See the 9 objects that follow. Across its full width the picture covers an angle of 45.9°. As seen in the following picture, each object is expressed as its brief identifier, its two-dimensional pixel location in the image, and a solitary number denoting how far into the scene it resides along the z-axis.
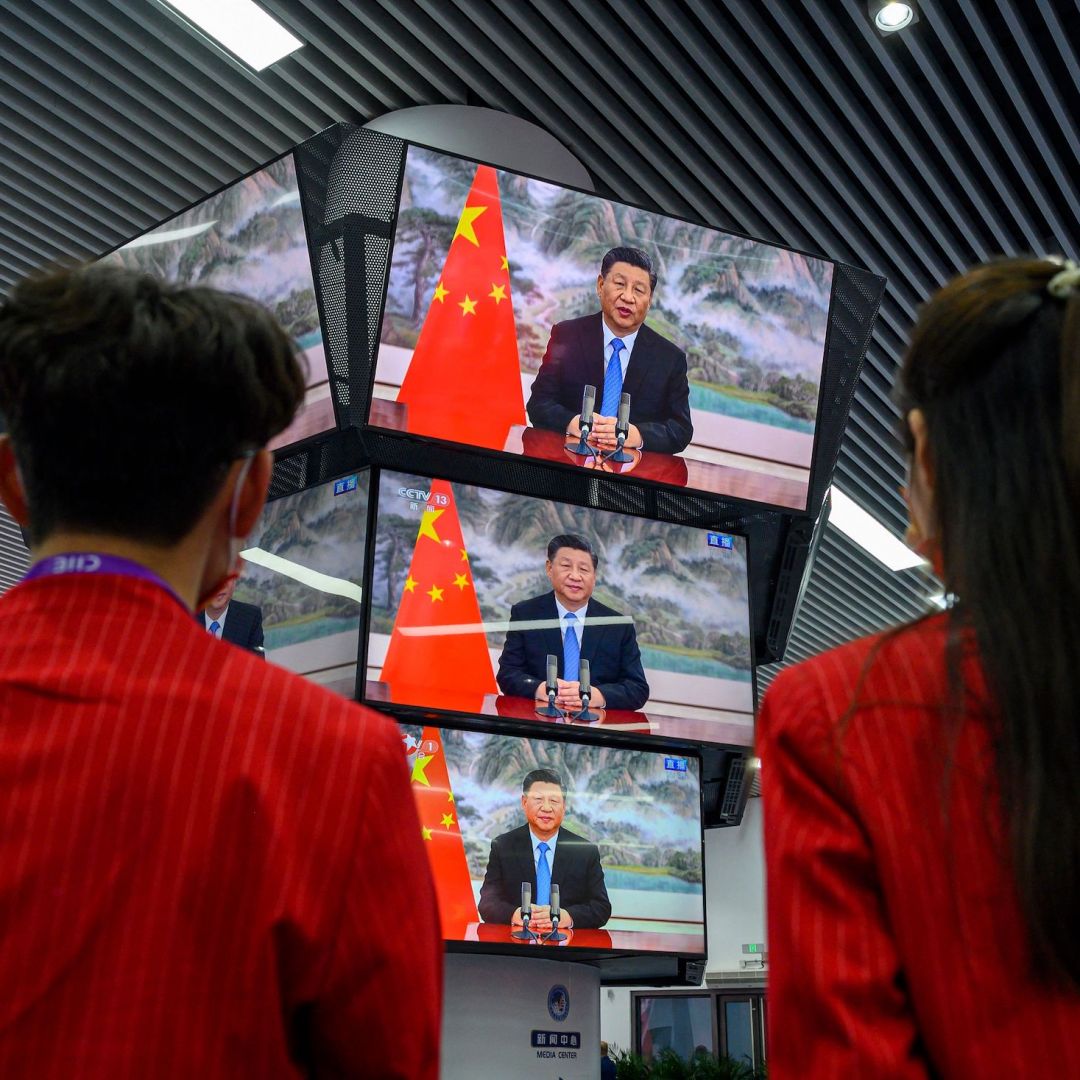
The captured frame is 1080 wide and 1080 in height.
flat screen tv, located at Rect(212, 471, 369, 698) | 4.40
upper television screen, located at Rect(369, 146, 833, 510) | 4.59
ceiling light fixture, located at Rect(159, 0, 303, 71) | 5.73
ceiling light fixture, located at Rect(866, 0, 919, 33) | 5.66
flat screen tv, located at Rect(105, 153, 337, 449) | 4.54
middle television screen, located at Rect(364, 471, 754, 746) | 4.43
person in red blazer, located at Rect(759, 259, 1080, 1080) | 0.98
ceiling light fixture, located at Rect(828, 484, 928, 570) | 10.30
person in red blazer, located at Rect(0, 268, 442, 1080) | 1.00
